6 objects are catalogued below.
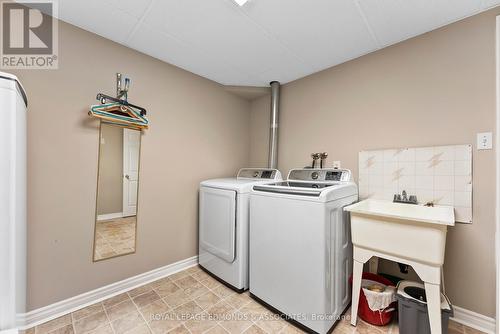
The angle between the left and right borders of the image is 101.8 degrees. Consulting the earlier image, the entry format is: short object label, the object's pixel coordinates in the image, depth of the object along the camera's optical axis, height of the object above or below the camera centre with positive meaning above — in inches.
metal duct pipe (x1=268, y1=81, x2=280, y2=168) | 105.7 +23.1
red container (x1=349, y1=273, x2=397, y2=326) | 59.4 -43.3
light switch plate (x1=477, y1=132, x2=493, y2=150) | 57.2 +8.3
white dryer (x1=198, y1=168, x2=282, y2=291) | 74.9 -24.8
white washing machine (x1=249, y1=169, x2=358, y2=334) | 54.6 -25.0
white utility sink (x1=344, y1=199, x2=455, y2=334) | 47.2 -17.9
